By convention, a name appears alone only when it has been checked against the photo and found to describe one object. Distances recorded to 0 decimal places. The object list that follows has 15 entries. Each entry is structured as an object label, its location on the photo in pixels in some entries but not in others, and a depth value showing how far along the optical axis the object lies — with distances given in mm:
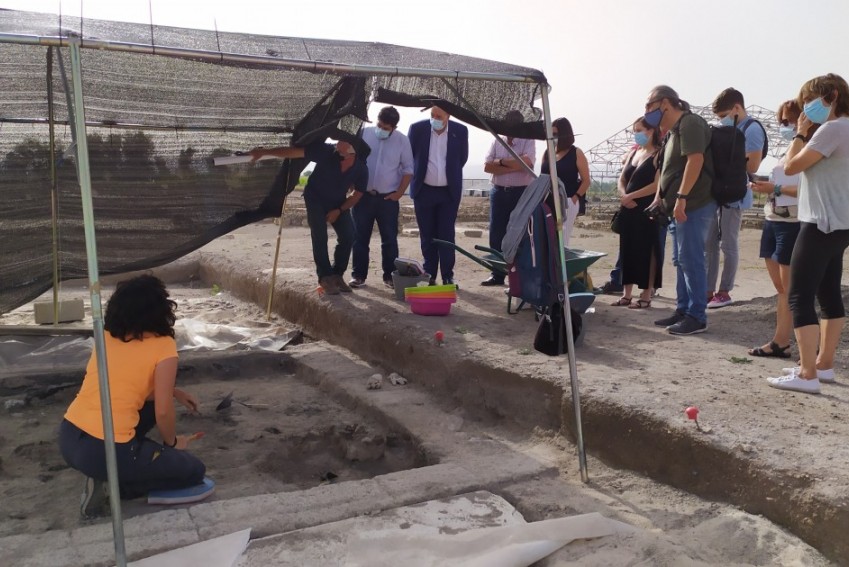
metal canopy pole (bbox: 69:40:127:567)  2621
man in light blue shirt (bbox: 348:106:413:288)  7324
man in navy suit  7312
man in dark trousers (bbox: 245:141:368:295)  6902
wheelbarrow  5891
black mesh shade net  4383
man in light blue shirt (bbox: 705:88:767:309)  6441
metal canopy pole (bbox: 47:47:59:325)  5175
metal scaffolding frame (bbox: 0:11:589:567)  2625
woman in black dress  6746
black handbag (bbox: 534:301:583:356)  4797
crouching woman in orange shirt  3396
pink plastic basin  6262
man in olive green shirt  5258
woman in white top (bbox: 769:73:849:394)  3918
